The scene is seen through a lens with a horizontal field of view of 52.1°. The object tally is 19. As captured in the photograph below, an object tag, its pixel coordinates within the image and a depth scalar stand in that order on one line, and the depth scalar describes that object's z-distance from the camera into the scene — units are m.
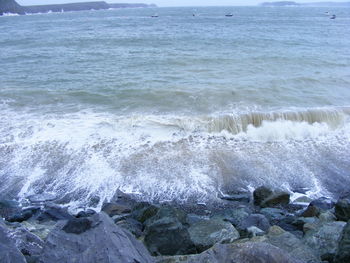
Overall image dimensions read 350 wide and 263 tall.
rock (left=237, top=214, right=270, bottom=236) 7.28
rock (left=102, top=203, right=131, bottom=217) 8.24
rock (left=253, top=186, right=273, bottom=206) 8.71
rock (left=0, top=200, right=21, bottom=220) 8.09
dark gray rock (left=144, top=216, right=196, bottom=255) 5.89
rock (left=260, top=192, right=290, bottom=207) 8.59
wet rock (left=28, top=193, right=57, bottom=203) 8.73
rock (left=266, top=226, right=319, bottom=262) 5.25
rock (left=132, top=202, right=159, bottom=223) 7.64
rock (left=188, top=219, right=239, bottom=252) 6.11
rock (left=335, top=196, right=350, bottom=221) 7.46
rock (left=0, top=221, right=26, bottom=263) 3.97
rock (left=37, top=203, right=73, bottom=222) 7.90
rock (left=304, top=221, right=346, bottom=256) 5.62
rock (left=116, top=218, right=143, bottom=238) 6.90
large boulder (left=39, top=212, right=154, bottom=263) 4.12
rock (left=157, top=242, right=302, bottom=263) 4.20
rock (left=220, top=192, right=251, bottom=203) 8.84
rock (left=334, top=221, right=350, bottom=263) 4.83
